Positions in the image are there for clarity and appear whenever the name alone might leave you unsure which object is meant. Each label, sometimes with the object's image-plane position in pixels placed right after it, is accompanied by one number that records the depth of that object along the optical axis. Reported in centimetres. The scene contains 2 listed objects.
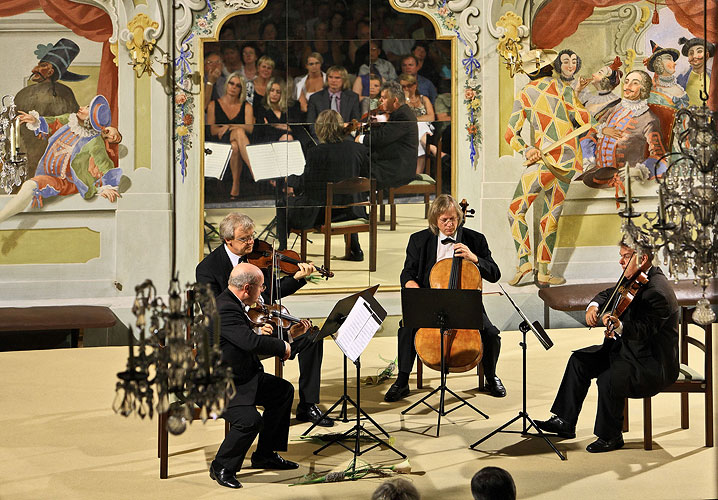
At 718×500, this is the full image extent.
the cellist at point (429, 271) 1276
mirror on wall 1630
